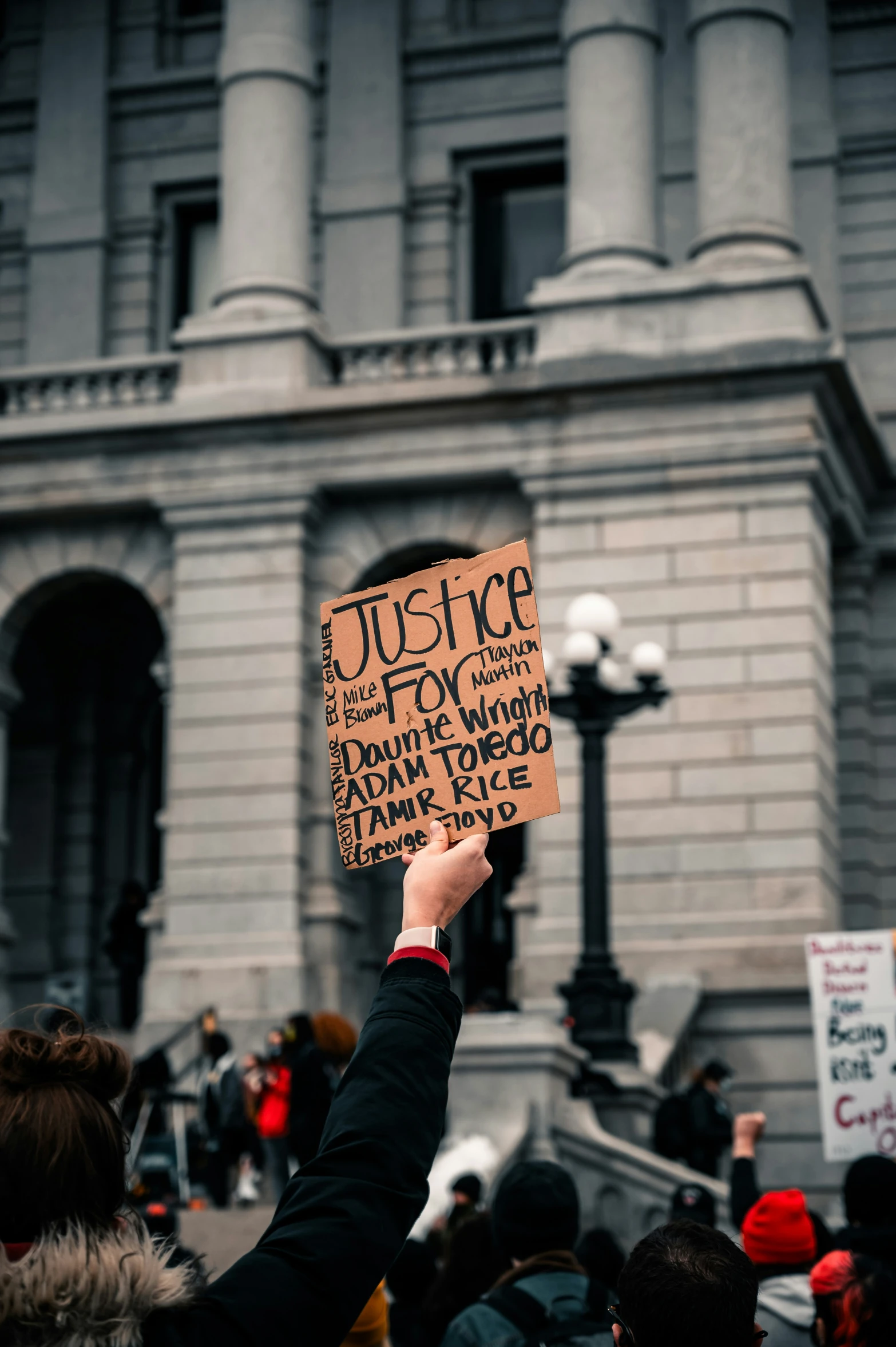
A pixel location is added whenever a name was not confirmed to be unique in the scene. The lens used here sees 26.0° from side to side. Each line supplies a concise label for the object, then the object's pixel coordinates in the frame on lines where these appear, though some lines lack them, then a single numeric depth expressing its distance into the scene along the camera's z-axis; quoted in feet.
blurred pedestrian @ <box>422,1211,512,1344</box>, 21.35
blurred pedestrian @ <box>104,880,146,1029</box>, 80.18
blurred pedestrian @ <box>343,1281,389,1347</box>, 17.46
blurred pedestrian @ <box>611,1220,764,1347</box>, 10.18
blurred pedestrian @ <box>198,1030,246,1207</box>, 50.60
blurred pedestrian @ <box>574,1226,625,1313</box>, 22.45
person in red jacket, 48.32
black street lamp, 51.42
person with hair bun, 7.51
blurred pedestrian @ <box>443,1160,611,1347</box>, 16.01
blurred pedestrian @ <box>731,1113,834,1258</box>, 22.00
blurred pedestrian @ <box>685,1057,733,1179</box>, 46.85
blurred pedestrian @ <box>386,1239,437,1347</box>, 23.85
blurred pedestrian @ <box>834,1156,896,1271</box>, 18.16
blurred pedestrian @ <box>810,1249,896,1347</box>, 14.79
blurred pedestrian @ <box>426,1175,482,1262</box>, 31.17
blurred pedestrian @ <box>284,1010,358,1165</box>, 41.93
